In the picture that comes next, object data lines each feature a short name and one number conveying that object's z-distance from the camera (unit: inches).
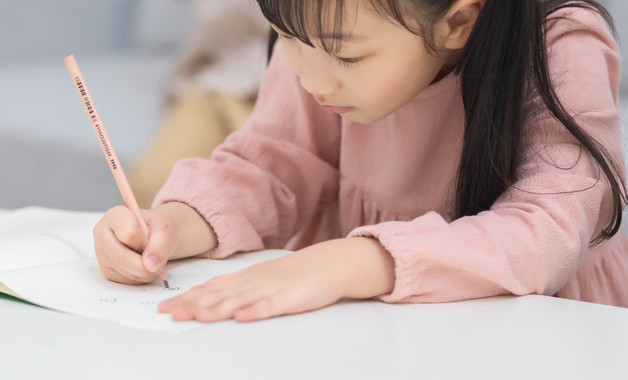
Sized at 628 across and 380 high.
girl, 36.8
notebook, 35.4
